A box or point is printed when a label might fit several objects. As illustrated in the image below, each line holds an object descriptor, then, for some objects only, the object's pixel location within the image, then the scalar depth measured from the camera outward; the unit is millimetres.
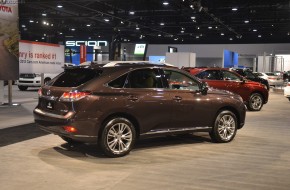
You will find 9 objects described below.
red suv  13914
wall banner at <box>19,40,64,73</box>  17438
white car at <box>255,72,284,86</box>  31734
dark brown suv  6309
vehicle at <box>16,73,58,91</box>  24031
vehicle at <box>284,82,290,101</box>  18053
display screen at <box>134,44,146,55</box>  40803
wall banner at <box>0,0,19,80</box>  13617
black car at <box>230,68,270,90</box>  19078
